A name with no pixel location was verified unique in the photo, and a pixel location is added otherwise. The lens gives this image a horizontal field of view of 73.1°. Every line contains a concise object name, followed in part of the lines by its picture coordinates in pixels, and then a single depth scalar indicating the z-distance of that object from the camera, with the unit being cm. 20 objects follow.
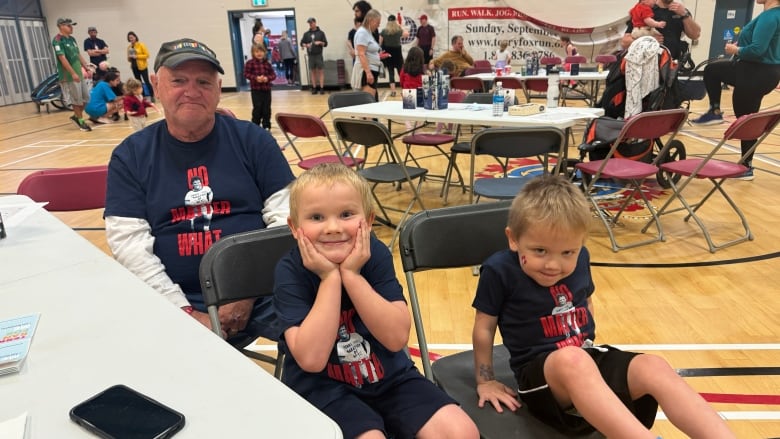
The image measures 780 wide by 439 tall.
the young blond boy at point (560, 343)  125
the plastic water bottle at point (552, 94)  479
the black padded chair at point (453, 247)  160
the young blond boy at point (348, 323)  126
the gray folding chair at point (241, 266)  155
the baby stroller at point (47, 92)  1309
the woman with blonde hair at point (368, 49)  748
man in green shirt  965
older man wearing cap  182
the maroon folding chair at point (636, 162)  361
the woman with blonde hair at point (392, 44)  1116
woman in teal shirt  518
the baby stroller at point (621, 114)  448
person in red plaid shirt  824
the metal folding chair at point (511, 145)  332
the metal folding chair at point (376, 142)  379
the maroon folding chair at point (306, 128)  411
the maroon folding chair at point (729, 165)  355
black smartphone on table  75
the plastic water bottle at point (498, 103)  417
